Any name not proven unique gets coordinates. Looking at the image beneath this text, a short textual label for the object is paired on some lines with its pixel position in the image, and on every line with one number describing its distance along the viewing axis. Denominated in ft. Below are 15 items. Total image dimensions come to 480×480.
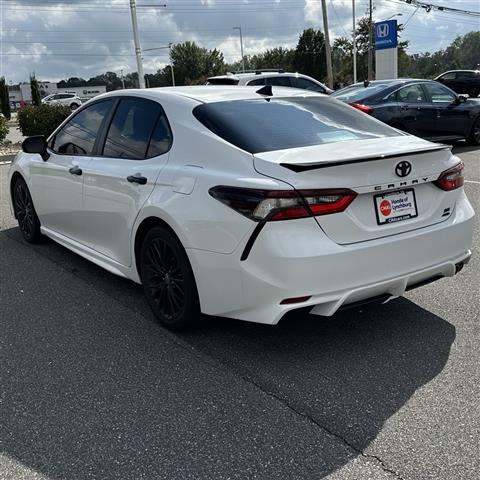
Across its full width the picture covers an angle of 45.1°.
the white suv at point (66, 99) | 142.72
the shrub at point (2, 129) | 55.88
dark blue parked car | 36.14
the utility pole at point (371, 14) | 181.61
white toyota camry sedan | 10.24
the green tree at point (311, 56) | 242.78
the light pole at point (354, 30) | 156.66
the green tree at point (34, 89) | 132.78
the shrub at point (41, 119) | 57.72
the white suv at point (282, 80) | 45.14
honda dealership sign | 82.79
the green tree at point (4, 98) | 126.17
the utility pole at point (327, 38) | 98.49
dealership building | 291.38
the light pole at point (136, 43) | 82.33
